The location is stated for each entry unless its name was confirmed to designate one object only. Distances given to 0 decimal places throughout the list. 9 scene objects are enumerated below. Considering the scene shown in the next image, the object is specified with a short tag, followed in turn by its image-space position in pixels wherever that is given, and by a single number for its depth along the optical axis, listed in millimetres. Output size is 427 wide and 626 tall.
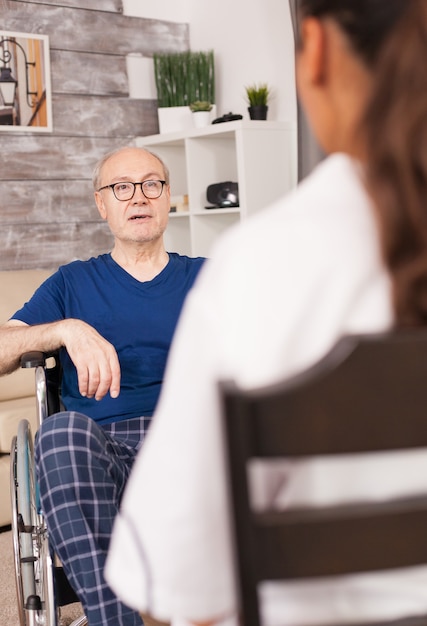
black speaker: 3891
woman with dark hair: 718
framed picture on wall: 3889
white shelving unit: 3779
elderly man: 1690
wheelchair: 1888
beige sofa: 3170
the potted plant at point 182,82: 4176
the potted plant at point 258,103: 3867
